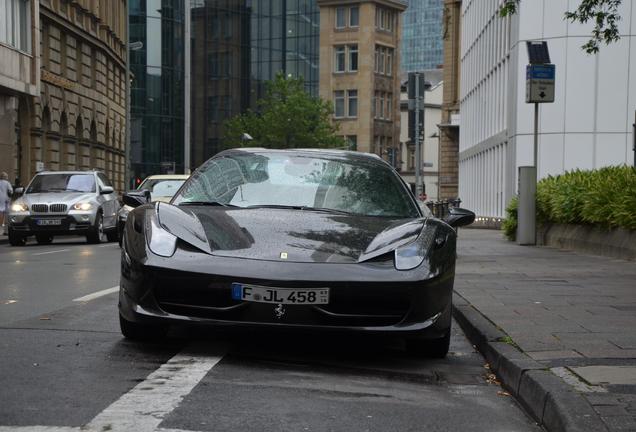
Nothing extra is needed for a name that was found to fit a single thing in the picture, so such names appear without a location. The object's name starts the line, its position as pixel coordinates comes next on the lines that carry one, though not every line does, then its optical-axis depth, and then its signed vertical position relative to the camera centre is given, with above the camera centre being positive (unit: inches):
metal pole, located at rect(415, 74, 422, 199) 908.6 +43.8
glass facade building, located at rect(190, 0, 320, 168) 3400.6 +356.5
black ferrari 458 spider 232.8 -23.0
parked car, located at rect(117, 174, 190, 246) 803.4 -16.8
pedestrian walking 1178.6 -32.6
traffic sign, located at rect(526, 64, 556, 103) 787.4 +64.0
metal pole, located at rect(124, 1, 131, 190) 1802.4 +61.7
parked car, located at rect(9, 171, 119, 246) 936.9 -38.8
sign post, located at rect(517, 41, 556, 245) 787.4 +68.3
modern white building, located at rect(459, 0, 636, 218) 1314.0 +89.4
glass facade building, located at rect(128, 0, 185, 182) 2864.2 +223.9
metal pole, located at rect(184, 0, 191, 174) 2987.2 +198.7
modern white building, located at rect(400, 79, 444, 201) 4200.3 +105.0
